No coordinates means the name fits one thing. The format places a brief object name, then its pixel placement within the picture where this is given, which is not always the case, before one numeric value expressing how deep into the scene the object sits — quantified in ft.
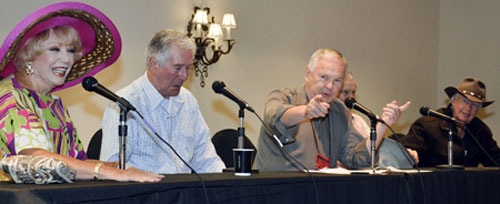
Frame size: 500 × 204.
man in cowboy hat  15.12
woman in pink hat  6.56
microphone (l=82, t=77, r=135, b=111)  6.72
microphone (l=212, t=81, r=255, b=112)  7.94
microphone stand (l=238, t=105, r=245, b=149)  7.95
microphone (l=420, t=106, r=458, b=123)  10.80
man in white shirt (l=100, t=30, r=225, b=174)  9.80
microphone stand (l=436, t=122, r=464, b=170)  10.89
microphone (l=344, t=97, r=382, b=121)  9.18
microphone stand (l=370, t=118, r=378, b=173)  9.21
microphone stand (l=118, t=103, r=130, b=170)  7.00
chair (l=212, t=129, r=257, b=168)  13.06
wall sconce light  15.70
